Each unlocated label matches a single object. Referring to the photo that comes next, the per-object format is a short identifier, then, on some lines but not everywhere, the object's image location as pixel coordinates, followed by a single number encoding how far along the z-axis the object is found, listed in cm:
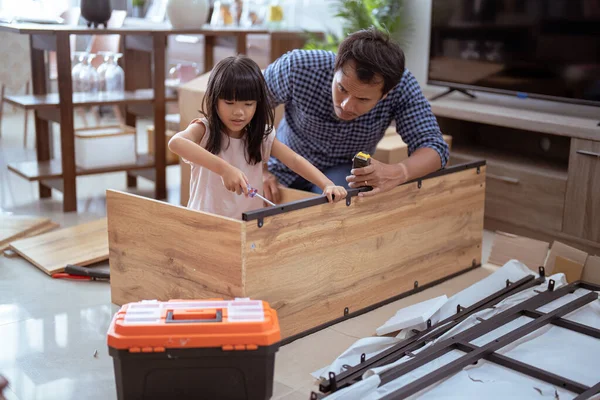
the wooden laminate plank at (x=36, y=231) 271
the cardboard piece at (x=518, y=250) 264
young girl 200
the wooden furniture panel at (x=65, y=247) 253
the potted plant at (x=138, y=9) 586
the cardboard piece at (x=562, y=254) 250
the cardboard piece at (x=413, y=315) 201
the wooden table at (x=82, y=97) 312
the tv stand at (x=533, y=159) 280
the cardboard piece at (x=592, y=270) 240
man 213
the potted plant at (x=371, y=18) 373
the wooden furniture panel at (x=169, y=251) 183
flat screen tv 295
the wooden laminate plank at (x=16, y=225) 277
